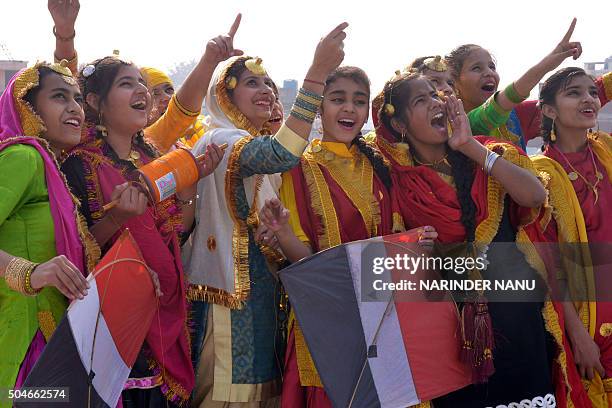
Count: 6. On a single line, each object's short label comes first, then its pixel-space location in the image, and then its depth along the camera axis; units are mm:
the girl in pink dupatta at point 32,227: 3121
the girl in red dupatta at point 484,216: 3697
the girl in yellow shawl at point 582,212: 4031
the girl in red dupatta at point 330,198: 3639
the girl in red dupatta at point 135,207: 3580
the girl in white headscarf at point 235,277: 3705
